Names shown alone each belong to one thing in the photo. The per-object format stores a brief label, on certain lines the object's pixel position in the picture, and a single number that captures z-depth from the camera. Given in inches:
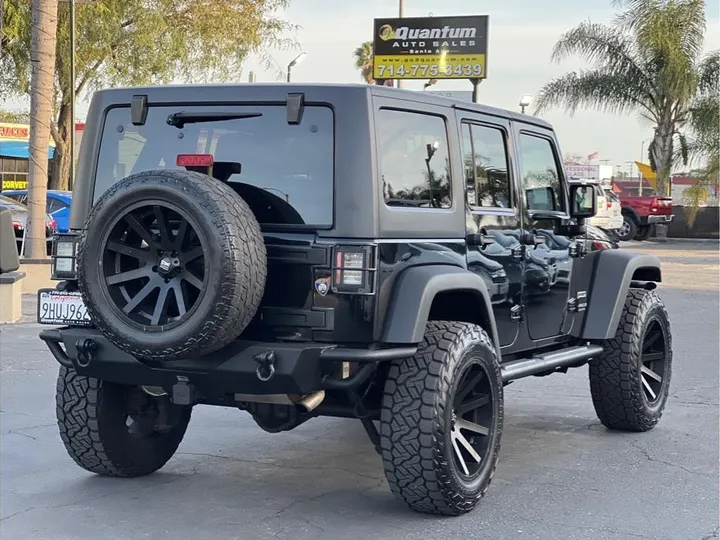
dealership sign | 1307.8
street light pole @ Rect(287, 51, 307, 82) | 1088.5
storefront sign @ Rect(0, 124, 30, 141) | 1587.1
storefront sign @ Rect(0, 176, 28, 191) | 1579.0
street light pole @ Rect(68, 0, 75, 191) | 976.2
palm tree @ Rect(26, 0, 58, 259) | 590.9
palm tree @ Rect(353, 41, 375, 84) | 2340.6
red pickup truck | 1332.4
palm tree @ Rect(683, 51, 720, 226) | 1290.6
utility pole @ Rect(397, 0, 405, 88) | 1348.7
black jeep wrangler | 185.2
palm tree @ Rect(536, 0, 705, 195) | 1325.0
